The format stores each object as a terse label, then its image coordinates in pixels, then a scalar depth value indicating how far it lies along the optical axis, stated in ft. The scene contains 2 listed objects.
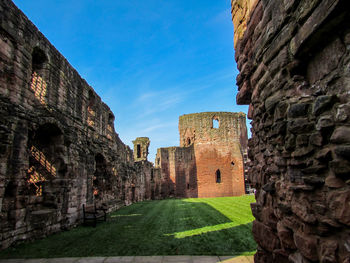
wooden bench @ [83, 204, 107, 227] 27.88
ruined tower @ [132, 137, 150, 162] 93.81
